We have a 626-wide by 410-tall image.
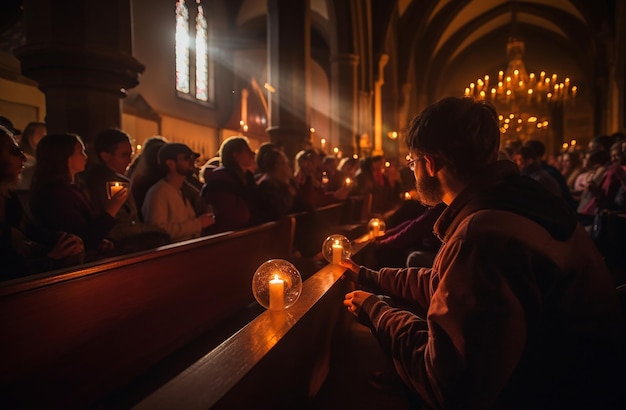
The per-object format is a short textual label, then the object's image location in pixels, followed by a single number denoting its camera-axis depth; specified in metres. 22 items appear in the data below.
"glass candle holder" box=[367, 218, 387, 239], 4.24
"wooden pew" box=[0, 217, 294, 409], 1.91
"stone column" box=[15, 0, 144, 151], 3.65
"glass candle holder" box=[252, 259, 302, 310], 1.98
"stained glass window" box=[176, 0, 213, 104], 16.28
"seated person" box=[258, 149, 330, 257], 4.59
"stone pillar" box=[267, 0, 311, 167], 7.86
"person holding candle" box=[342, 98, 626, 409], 1.22
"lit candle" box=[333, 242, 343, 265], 2.68
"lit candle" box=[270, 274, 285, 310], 1.92
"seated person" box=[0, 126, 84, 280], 2.42
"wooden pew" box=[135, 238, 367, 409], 1.17
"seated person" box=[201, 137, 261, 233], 4.20
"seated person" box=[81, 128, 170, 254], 3.28
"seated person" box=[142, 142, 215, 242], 3.63
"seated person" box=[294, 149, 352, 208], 6.25
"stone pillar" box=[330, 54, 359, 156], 12.03
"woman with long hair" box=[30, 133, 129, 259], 2.88
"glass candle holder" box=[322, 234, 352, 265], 2.69
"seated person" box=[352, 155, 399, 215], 8.63
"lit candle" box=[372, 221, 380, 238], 4.25
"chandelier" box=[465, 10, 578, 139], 14.79
